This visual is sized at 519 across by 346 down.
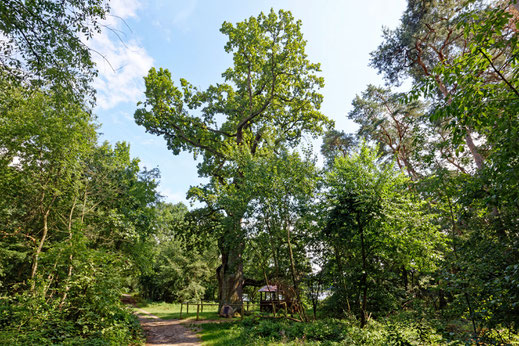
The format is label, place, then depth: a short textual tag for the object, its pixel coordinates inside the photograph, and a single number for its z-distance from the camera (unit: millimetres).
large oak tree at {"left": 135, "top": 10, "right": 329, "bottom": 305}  15023
